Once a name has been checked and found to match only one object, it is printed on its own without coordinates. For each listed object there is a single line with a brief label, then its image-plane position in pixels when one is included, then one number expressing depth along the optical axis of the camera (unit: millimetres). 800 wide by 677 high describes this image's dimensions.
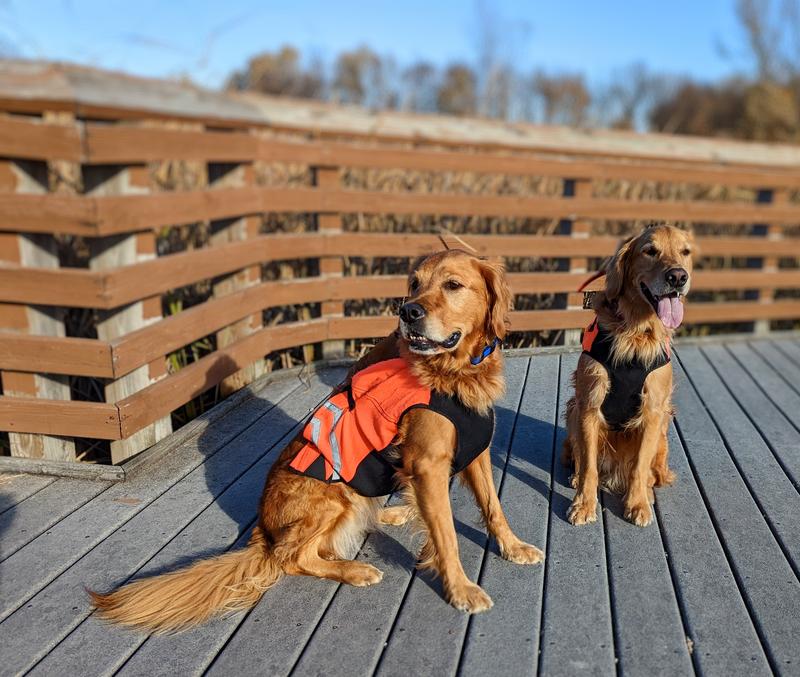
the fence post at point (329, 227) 4961
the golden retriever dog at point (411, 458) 2410
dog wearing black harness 2928
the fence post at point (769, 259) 6418
